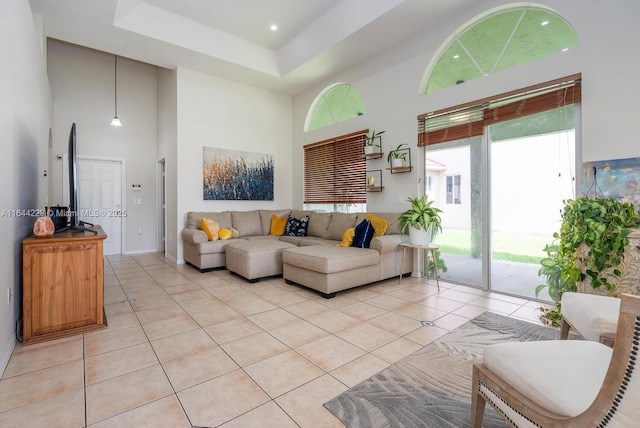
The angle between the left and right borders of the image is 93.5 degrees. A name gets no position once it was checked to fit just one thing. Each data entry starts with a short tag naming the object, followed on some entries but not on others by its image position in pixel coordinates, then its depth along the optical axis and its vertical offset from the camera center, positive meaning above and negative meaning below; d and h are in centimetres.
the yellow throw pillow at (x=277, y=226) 575 -27
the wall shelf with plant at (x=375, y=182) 482 +48
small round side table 381 -55
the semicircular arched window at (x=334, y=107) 534 +202
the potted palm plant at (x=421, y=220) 385 -11
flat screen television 285 +29
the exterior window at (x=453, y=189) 401 +30
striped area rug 150 -103
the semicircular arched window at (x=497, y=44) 312 +193
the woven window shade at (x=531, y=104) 292 +114
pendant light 628 +269
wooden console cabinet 229 -59
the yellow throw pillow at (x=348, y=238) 414 -36
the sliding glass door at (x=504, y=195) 318 +19
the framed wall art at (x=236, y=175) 558 +72
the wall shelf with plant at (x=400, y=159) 438 +77
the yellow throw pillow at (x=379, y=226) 411 -20
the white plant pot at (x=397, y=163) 437 +71
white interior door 599 +32
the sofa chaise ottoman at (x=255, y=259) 409 -66
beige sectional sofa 351 -53
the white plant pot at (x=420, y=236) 390 -32
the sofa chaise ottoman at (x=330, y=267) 341 -66
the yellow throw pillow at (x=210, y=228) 486 -26
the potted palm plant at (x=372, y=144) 473 +108
